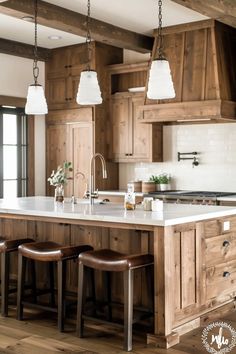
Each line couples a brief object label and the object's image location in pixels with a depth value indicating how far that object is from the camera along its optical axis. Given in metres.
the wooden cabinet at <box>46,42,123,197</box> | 7.84
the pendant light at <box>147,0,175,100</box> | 4.18
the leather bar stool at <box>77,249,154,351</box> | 3.85
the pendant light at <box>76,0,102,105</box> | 4.57
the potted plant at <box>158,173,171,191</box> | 7.46
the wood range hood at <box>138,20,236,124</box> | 6.56
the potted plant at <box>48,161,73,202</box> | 5.25
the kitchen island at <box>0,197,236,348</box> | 3.94
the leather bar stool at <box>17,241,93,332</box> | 4.27
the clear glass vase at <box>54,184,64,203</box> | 5.38
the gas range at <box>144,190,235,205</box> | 6.37
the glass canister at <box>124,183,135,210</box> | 4.59
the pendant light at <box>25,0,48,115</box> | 4.91
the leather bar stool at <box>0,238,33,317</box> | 4.68
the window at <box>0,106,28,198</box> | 7.86
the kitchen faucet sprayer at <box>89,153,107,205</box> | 5.08
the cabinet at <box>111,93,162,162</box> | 7.52
